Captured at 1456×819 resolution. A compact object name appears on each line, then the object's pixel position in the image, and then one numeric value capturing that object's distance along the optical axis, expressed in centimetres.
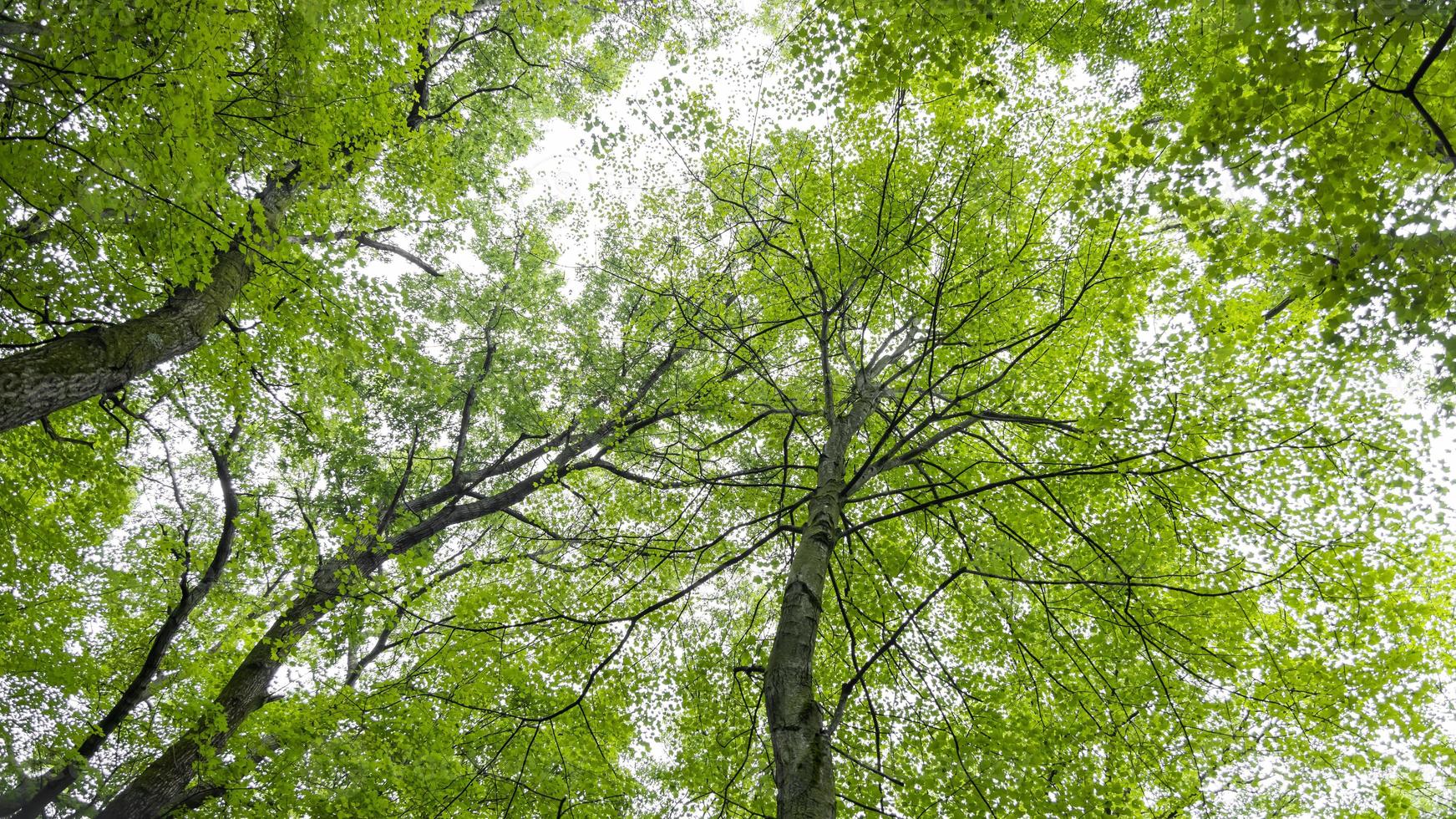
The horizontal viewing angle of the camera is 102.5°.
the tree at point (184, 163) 320
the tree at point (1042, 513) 426
